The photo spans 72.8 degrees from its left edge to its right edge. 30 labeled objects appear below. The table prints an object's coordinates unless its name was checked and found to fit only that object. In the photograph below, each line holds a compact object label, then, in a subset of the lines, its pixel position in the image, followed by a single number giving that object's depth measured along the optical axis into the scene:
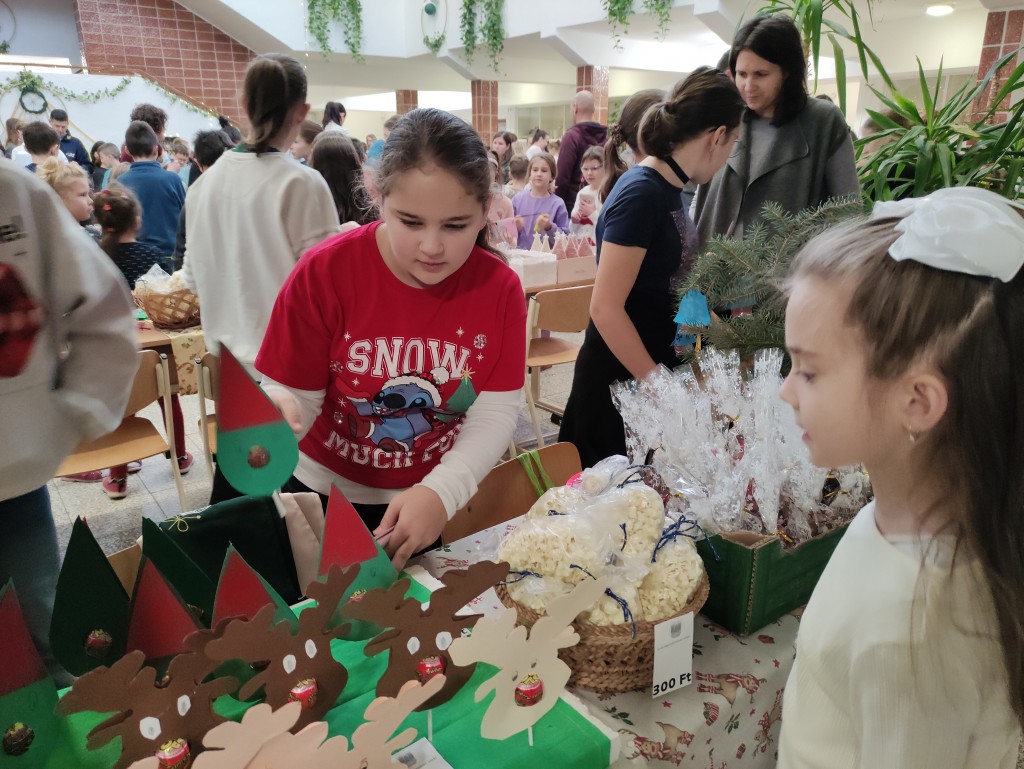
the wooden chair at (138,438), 2.41
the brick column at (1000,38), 5.19
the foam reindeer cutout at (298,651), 0.67
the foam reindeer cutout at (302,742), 0.59
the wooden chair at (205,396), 2.52
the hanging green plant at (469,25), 10.25
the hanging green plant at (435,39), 10.94
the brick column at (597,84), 10.06
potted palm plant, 1.80
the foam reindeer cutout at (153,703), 0.59
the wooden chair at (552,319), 3.30
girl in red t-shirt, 1.13
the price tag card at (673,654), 0.84
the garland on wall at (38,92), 9.97
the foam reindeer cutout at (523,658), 0.73
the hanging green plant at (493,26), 9.93
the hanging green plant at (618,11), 8.07
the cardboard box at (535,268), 3.81
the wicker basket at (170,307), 2.78
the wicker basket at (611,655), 0.84
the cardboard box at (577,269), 4.02
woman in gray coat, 1.97
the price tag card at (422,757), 0.74
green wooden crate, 0.97
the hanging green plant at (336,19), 10.96
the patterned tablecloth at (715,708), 0.83
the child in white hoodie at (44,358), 0.97
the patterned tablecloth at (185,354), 2.71
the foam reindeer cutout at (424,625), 0.76
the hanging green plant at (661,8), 7.59
